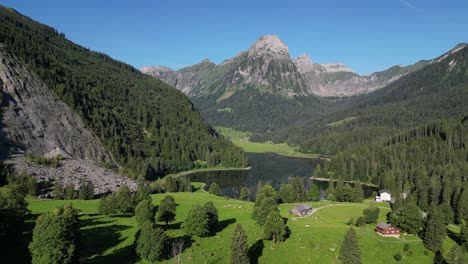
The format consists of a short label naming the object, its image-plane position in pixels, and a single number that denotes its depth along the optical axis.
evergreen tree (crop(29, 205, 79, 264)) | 50.28
